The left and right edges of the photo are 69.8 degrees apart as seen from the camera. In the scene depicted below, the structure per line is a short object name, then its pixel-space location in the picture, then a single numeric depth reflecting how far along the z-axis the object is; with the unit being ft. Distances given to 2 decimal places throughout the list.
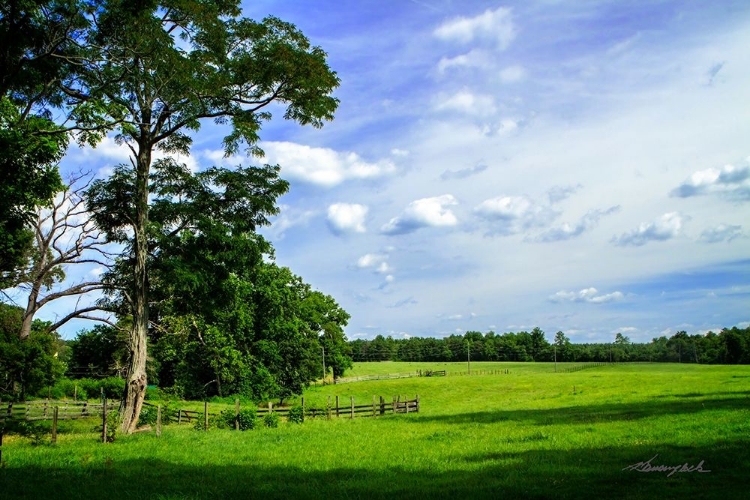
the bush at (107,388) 159.43
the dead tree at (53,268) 76.48
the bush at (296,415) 99.38
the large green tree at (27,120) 36.65
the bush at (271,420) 92.68
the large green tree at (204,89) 66.18
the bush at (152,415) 83.20
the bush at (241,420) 89.76
